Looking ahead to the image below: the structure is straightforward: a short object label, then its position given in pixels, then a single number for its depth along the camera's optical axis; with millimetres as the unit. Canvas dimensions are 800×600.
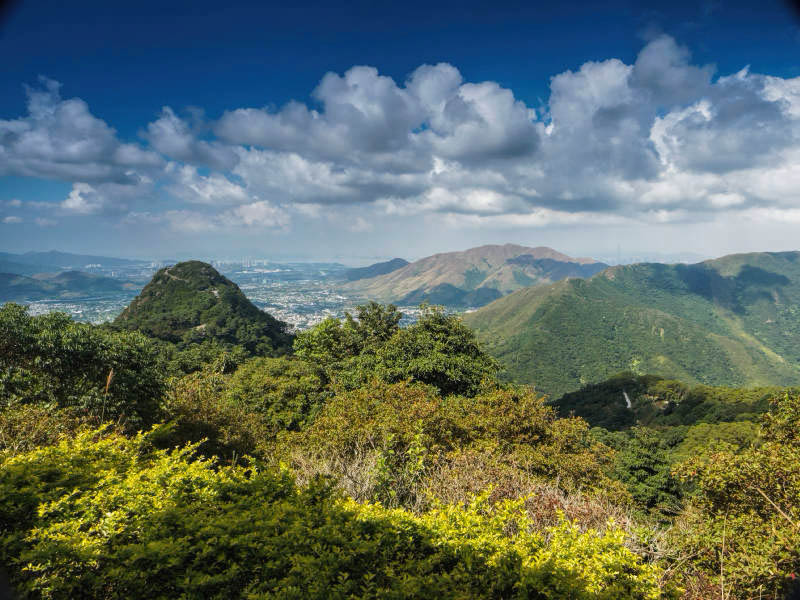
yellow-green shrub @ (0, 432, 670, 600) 3748
